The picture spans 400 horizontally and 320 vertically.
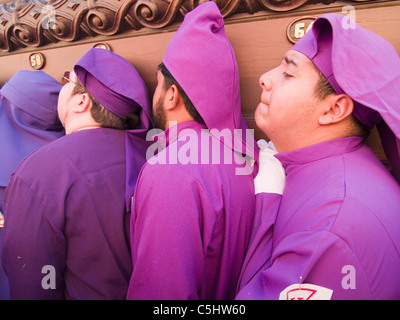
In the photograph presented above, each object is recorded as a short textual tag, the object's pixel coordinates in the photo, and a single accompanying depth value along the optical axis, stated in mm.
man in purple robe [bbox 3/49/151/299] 841
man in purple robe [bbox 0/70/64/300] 1237
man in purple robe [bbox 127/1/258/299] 722
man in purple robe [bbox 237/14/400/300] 557
